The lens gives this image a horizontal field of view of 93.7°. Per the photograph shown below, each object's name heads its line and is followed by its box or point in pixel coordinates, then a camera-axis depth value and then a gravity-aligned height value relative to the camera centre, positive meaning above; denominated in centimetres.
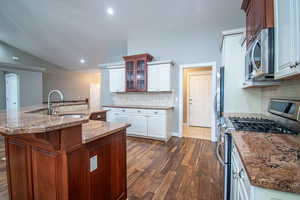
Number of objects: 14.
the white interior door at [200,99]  505 -5
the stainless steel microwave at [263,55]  115 +38
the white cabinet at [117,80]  434 +57
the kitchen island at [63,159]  93 -49
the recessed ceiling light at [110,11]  340 +214
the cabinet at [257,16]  117 +80
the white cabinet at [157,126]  353 -72
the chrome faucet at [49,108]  194 -14
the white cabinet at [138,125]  376 -73
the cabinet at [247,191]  53 -41
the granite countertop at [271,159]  52 -30
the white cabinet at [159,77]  375 +56
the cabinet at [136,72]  395 +75
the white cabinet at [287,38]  83 +39
